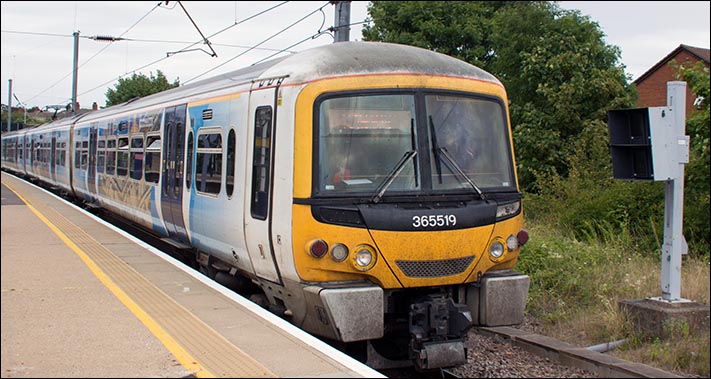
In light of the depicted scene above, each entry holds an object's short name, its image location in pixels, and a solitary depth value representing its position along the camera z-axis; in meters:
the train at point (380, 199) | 6.60
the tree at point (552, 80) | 17.92
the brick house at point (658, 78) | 32.34
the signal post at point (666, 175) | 7.38
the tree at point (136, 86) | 52.56
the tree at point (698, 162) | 10.47
